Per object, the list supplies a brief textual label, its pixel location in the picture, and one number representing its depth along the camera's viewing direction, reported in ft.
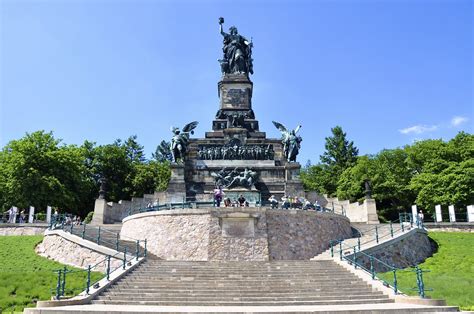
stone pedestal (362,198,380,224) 103.50
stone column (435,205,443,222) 107.24
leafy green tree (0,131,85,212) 125.18
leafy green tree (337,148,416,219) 157.07
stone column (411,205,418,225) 87.17
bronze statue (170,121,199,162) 116.26
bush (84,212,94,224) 113.11
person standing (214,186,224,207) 76.40
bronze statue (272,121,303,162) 117.08
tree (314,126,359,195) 189.26
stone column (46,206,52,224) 104.35
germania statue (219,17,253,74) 143.54
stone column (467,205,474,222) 106.54
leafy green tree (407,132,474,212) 125.59
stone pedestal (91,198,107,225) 103.75
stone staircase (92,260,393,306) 46.03
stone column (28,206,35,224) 104.99
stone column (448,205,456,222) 104.53
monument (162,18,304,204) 111.14
